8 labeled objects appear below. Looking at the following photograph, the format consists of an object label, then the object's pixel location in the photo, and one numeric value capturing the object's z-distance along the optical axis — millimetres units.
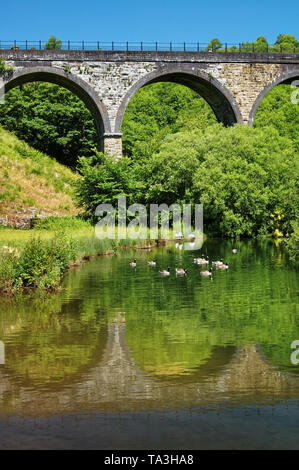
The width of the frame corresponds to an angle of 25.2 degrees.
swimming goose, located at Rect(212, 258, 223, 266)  19378
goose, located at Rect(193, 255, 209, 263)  20364
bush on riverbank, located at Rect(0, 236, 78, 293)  15039
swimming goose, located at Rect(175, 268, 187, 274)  18219
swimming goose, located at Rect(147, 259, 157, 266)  20284
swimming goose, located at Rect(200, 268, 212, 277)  17875
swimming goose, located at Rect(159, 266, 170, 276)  18136
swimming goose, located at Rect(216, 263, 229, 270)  19052
